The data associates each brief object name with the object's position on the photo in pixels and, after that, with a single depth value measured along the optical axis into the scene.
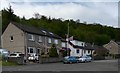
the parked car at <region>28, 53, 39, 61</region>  32.85
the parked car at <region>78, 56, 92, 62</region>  36.38
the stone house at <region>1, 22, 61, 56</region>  37.88
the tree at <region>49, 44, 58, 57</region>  37.49
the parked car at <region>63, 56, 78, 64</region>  32.04
